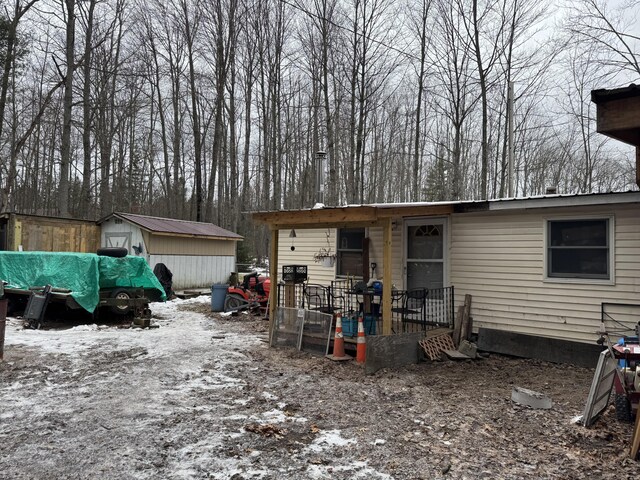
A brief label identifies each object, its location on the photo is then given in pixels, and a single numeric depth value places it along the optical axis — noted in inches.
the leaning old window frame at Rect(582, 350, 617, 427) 165.5
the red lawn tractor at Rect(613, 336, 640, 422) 164.6
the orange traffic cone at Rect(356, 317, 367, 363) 255.3
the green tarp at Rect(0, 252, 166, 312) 373.1
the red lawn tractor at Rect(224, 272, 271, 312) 454.9
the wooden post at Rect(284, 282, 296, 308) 333.7
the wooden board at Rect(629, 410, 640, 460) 137.3
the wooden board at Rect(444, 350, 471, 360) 265.1
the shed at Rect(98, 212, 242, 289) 589.3
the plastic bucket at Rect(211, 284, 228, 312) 464.1
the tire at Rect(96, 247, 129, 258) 431.2
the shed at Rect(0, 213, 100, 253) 538.3
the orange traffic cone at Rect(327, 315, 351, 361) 264.3
